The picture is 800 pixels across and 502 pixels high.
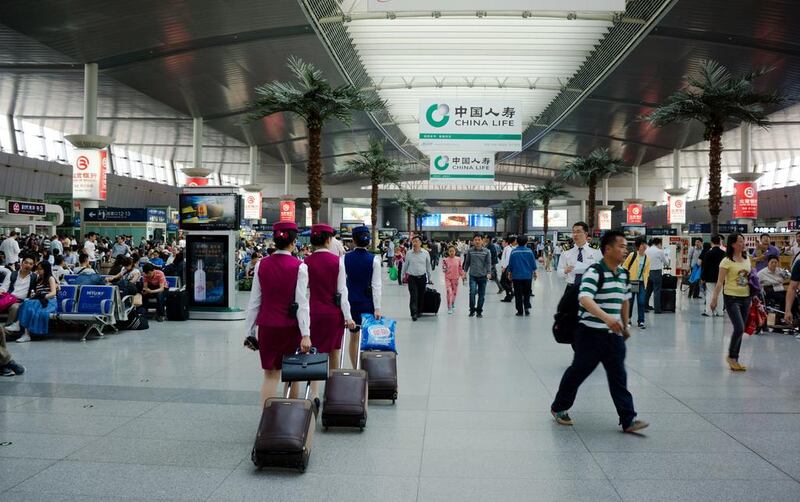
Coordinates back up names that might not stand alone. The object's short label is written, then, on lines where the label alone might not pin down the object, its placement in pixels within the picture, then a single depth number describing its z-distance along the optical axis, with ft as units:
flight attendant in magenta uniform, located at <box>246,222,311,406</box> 16.01
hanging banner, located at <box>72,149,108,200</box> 78.74
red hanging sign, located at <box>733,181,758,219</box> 101.09
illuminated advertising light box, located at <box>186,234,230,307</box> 43.32
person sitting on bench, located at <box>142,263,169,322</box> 41.91
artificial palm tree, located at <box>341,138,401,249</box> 101.65
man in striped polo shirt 16.89
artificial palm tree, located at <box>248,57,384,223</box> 55.47
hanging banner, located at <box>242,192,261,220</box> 148.77
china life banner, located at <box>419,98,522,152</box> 59.16
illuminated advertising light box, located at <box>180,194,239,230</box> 42.80
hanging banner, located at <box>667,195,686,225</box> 140.67
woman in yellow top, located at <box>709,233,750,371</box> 25.68
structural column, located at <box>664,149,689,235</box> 137.80
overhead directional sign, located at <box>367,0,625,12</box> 25.54
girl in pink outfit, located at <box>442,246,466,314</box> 47.03
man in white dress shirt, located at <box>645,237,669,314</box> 47.75
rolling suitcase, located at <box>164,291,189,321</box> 42.29
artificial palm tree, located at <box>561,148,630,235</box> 116.75
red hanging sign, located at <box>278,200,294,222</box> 162.17
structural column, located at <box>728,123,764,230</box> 97.91
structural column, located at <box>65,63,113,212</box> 76.23
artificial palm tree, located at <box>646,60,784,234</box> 54.90
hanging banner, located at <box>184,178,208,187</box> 110.07
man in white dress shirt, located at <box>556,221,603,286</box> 27.58
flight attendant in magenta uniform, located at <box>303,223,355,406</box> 18.26
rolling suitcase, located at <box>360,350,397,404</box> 19.81
